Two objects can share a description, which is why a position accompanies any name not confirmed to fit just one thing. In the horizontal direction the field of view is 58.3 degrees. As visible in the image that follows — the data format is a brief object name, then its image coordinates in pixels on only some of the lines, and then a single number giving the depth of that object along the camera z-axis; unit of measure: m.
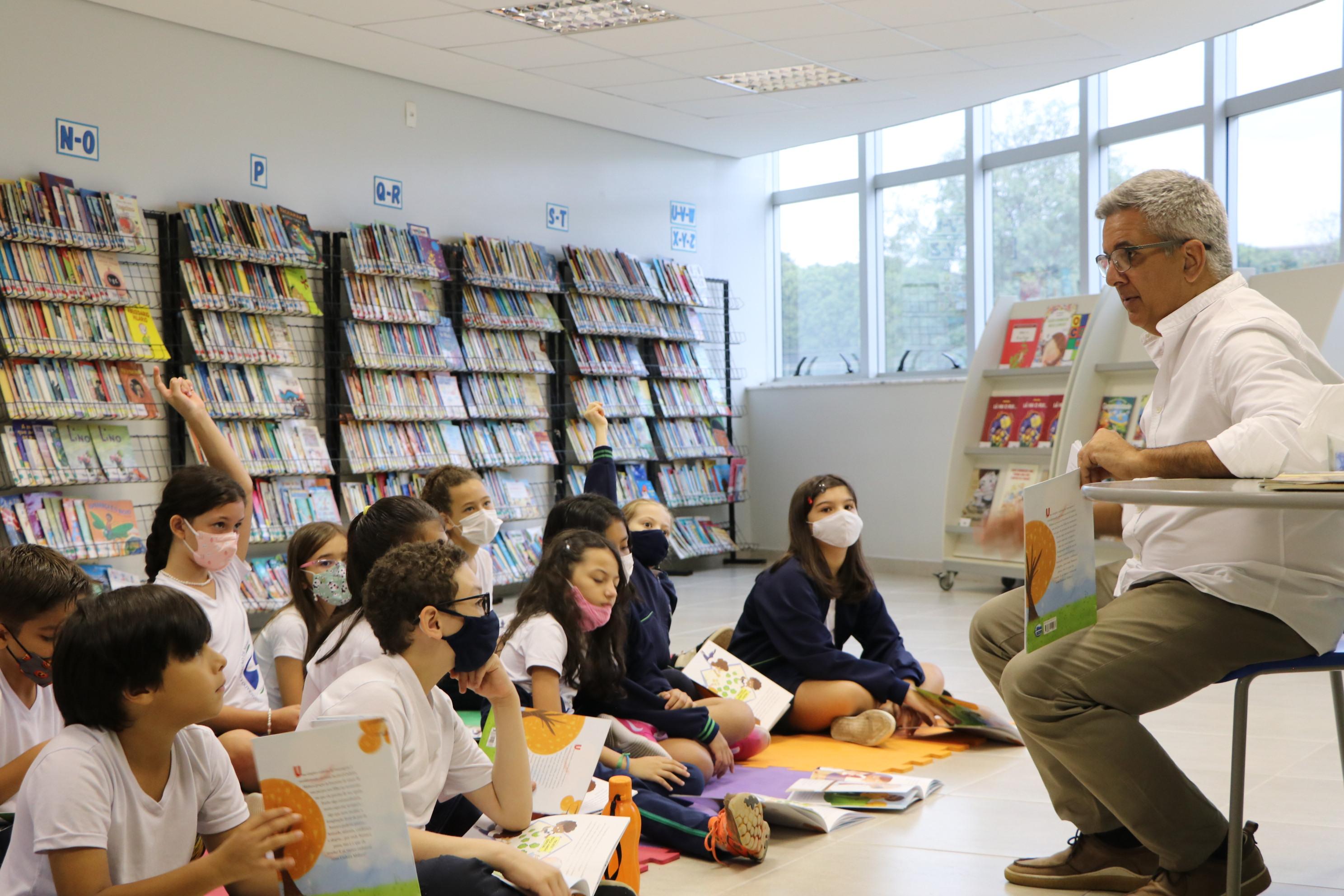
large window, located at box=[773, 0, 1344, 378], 7.41
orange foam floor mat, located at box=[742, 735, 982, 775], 4.02
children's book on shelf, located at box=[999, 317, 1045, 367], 7.91
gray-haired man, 2.26
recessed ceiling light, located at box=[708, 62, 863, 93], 7.53
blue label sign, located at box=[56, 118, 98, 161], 5.79
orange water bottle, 2.44
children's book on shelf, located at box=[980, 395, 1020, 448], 7.88
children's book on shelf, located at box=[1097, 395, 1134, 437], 7.15
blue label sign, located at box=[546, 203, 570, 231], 8.45
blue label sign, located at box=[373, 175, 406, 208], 7.31
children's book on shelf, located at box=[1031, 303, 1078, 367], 7.70
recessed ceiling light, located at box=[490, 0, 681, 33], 6.21
